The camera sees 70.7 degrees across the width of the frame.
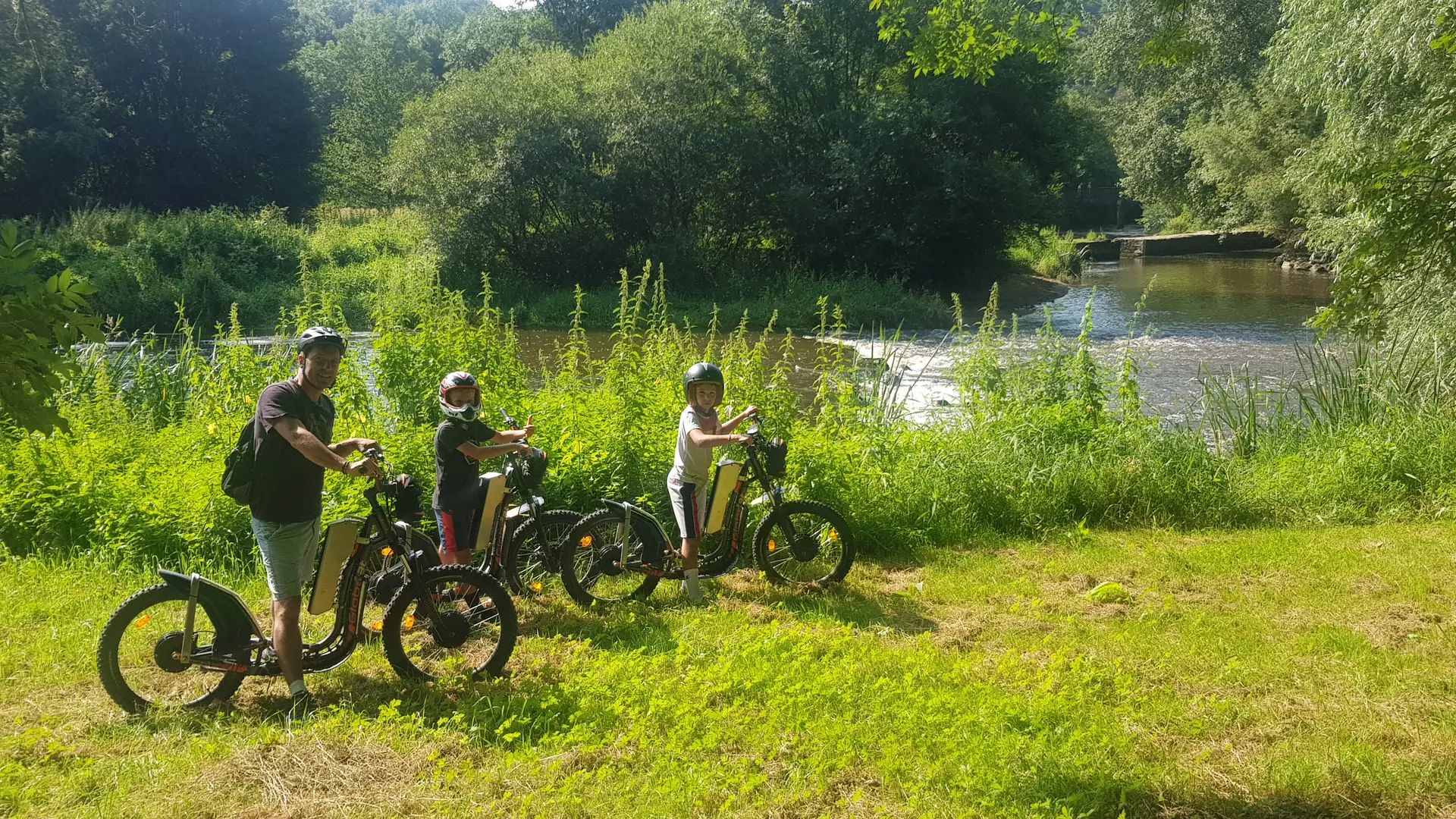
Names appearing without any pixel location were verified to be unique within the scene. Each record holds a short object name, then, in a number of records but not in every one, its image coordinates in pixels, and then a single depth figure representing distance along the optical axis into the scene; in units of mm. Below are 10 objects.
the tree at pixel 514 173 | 29484
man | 4379
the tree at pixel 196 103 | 43469
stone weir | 49225
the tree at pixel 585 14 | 63781
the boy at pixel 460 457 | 5484
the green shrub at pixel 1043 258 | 39938
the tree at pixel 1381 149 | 6578
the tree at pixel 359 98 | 49819
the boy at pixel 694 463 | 6047
